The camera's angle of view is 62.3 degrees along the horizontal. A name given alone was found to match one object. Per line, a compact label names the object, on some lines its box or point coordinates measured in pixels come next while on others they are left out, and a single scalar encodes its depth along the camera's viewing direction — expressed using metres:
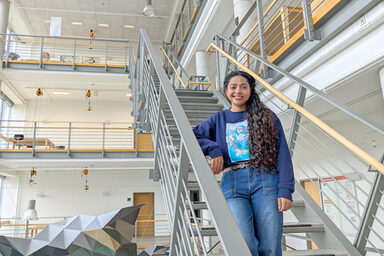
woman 1.06
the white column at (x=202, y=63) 7.39
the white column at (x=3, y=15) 8.22
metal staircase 0.85
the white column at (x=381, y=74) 2.12
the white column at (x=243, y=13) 4.73
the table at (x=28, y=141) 8.13
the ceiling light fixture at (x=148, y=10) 6.81
